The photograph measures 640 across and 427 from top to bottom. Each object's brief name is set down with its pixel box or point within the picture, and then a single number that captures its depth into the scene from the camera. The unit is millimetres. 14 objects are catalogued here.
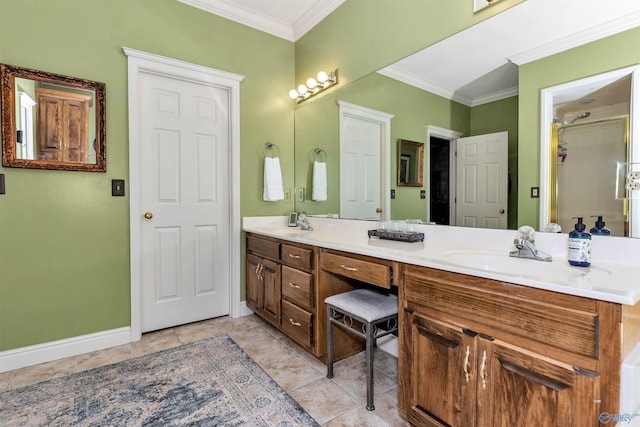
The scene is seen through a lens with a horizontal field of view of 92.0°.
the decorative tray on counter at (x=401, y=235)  1810
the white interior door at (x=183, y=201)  2400
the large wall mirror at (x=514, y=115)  1217
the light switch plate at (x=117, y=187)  2197
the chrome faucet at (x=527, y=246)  1291
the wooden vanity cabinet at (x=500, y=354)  822
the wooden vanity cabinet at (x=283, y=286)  1926
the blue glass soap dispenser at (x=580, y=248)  1125
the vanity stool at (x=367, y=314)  1518
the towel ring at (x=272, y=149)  2900
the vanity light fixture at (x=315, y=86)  2627
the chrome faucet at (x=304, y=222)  2739
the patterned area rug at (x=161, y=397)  1458
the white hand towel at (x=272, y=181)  2826
